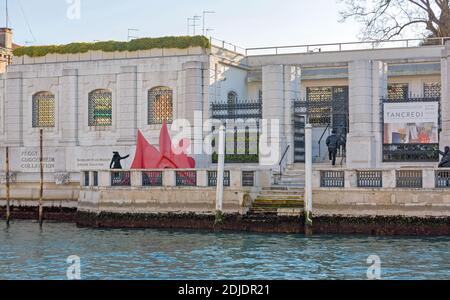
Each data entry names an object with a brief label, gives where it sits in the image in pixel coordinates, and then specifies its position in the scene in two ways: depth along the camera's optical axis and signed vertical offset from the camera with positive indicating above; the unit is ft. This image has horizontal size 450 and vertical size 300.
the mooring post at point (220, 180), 94.43 -2.49
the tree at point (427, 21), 141.69 +23.36
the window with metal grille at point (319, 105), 116.67 +7.26
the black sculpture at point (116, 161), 108.47 -0.38
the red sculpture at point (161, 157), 105.91 +0.13
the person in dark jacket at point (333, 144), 111.34 +1.78
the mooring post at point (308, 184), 90.58 -2.84
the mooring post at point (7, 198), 110.11 -5.34
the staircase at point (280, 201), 92.68 -4.88
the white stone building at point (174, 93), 116.67 +9.68
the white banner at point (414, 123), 108.58 +4.41
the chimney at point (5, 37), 178.81 +25.77
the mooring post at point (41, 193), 106.47 -4.53
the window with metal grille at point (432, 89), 127.44 +10.36
